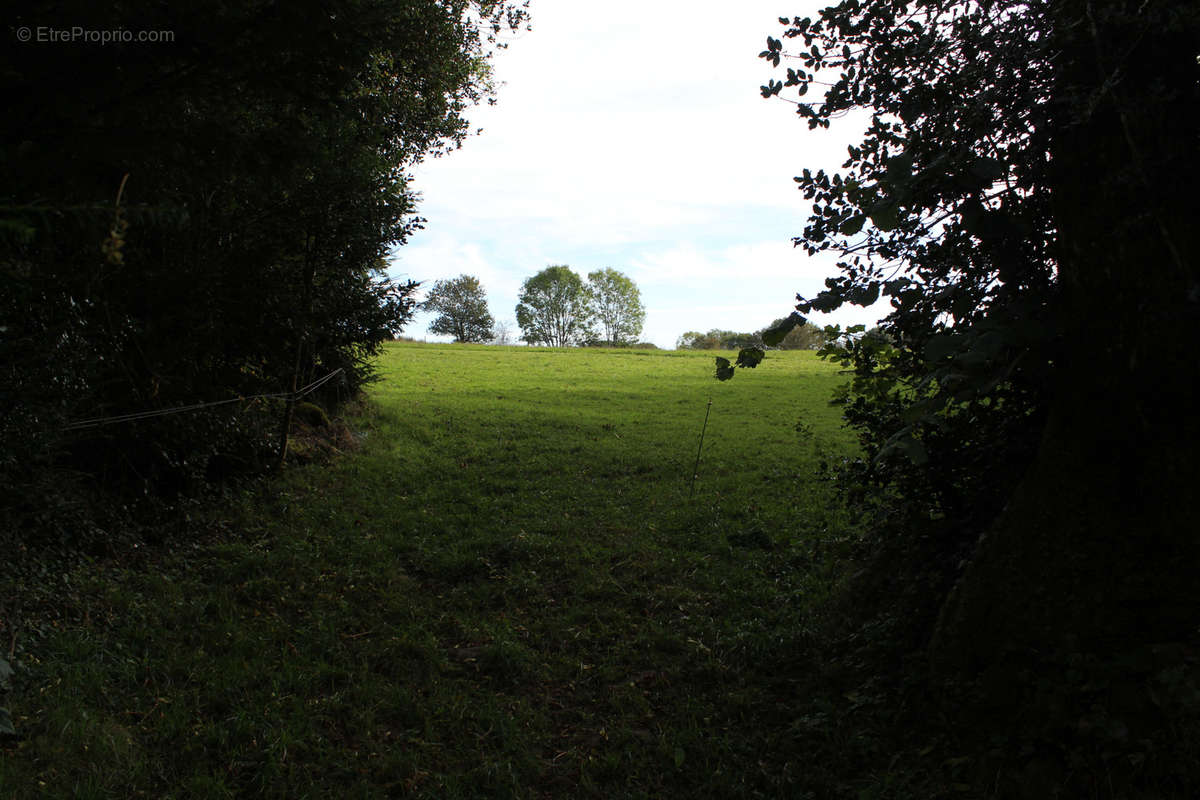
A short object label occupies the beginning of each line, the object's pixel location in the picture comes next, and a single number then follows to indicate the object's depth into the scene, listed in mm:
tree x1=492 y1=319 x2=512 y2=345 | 70688
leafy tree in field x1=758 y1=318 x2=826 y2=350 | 43906
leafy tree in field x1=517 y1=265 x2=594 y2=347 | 75812
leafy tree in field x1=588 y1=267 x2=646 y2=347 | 75562
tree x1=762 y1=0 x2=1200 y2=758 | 2938
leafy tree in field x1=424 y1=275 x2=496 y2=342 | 70250
